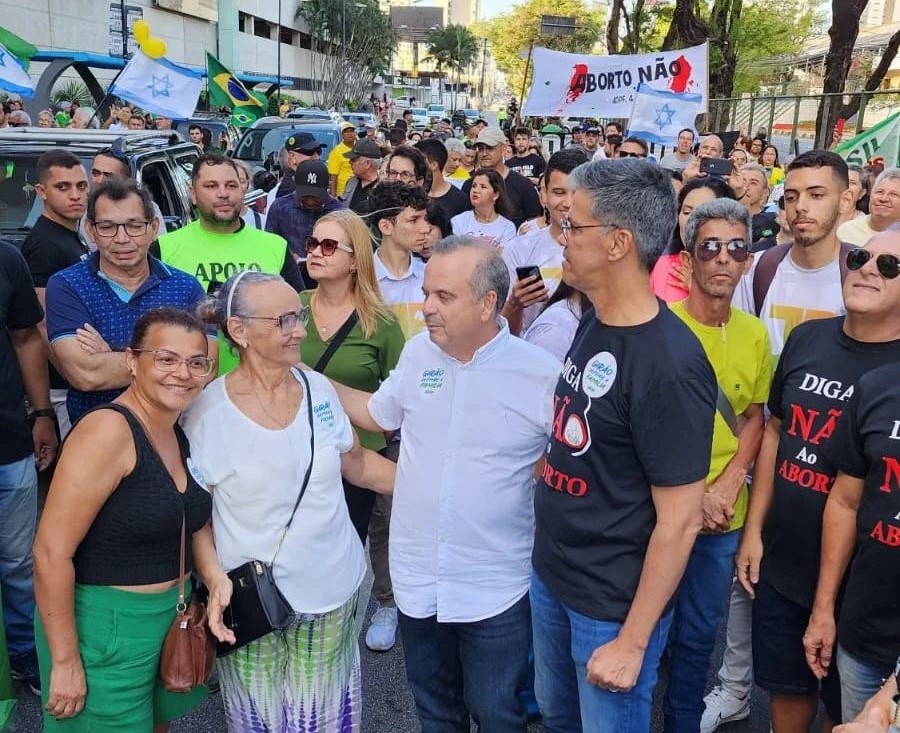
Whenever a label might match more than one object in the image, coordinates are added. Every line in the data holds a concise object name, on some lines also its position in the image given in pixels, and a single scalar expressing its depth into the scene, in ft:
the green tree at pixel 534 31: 202.73
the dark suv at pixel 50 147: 18.06
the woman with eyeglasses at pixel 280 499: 7.63
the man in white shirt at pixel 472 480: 7.73
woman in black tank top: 6.95
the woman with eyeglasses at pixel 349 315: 10.45
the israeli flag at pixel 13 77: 23.52
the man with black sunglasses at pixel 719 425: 9.21
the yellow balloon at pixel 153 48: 25.40
